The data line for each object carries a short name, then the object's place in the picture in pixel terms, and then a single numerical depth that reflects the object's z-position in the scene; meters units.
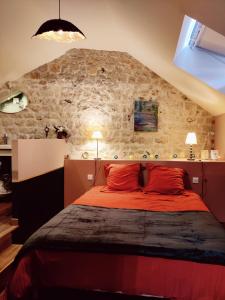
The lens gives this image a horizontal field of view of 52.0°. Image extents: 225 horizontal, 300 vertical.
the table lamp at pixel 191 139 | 3.46
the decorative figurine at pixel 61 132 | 3.81
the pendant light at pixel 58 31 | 1.94
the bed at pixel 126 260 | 1.47
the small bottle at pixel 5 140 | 3.83
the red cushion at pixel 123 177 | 3.09
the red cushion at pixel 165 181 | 2.96
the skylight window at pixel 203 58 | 2.66
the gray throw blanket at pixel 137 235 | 1.53
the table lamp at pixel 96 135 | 3.67
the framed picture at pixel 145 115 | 3.86
